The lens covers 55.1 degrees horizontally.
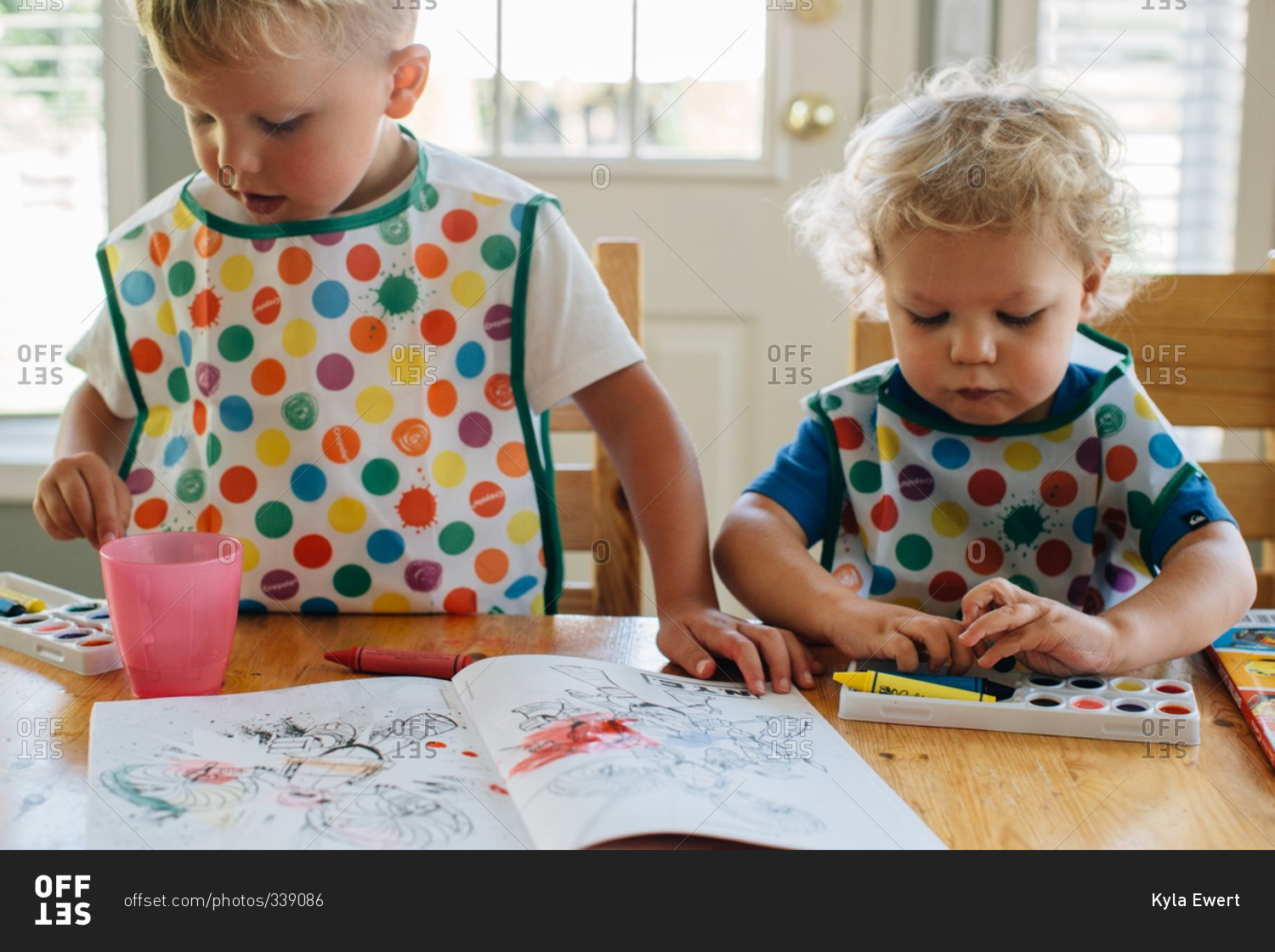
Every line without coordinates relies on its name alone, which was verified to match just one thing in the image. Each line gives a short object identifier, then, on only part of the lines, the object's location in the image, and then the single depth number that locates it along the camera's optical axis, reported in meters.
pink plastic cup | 0.69
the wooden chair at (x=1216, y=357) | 1.12
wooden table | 0.55
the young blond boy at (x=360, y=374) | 1.03
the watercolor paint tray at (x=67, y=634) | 0.76
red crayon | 0.76
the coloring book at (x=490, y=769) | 0.53
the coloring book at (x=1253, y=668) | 0.68
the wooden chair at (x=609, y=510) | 1.12
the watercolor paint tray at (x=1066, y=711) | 0.66
